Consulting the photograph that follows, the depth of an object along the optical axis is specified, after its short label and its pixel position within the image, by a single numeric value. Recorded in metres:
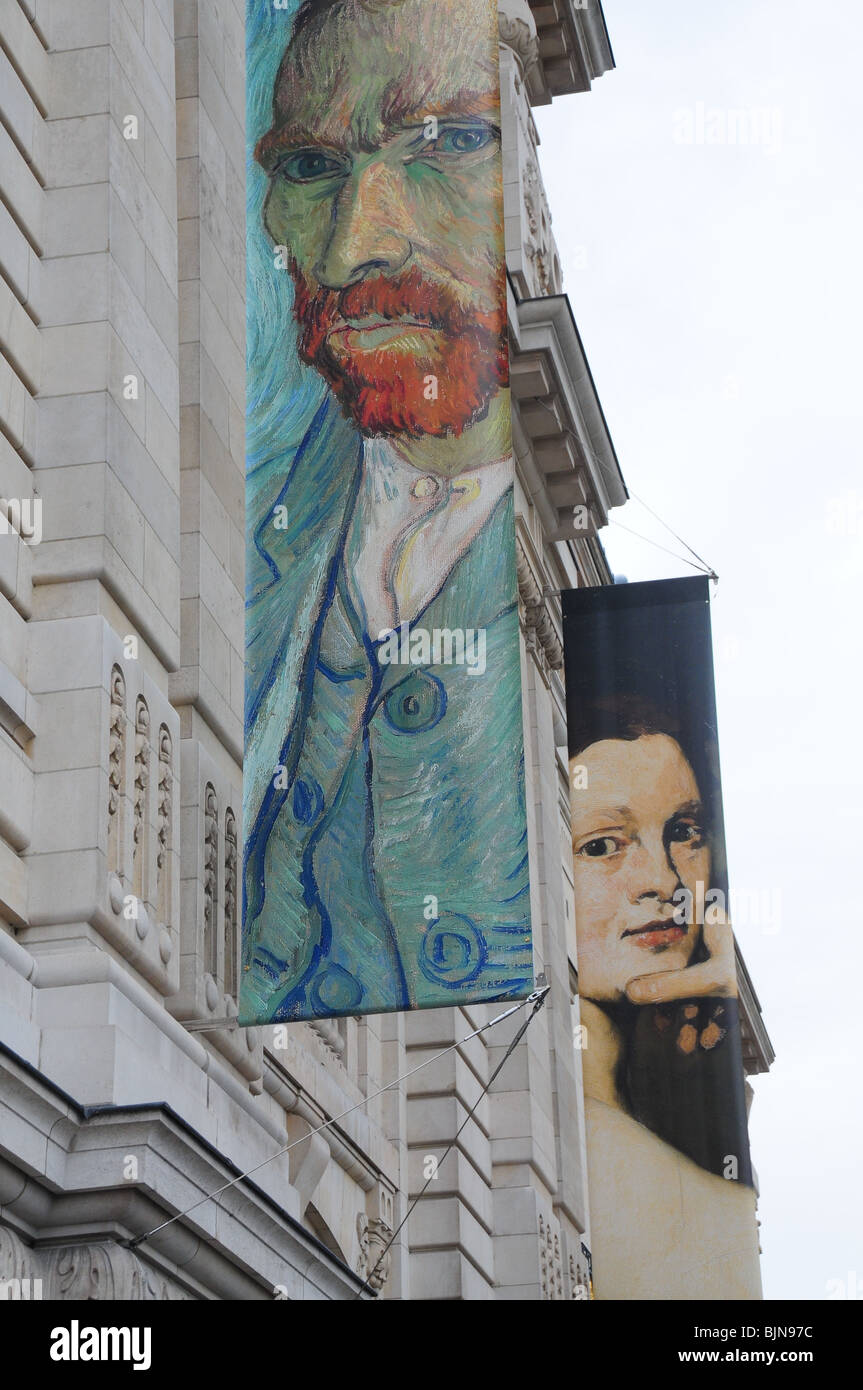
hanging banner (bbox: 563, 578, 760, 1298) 19.62
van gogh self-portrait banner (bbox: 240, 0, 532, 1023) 14.39
